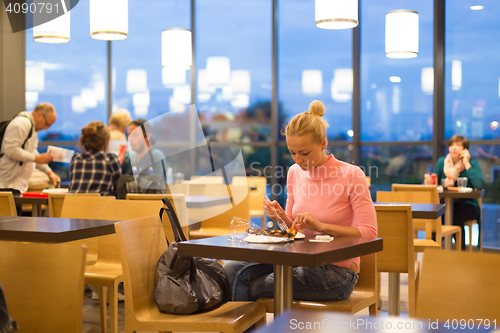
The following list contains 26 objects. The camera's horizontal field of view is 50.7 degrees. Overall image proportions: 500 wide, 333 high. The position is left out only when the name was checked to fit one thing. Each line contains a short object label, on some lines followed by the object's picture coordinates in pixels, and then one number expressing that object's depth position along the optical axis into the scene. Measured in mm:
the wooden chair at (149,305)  1909
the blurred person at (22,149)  4422
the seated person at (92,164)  3736
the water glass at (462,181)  5121
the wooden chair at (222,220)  4242
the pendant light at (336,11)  3971
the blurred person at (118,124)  5062
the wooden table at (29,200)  4148
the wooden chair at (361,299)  2068
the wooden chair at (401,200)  3932
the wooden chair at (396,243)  2883
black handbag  1987
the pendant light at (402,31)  4926
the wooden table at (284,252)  1706
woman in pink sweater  2115
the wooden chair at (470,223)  5094
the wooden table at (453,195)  4645
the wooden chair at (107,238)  2732
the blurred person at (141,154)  3906
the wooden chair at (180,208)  3580
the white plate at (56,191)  4355
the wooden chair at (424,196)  4102
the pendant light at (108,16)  4613
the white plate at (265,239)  1954
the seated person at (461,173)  5109
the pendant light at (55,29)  4777
